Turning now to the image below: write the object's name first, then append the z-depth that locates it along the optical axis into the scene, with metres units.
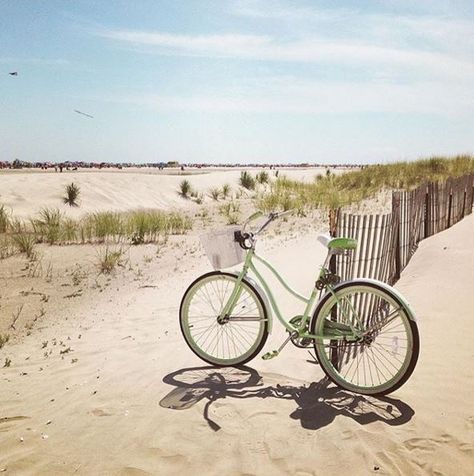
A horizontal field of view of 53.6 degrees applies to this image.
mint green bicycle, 3.40
